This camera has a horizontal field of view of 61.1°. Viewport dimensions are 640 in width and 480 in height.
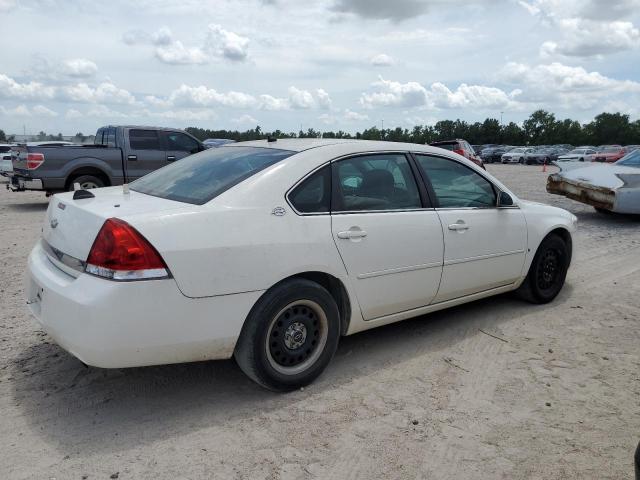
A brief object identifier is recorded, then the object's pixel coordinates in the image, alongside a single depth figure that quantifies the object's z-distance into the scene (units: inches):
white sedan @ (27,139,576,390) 111.9
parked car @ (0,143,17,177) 735.1
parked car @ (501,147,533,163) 1792.6
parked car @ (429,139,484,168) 774.5
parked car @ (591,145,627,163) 1476.4
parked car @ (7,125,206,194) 442.9
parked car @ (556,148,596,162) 1536.7
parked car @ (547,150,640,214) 397.4
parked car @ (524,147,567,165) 1770.4
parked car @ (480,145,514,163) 1889.8
